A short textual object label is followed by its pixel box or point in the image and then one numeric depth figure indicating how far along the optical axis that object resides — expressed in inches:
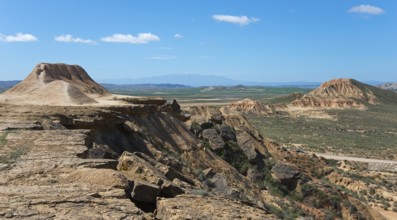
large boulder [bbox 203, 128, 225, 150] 1015.3
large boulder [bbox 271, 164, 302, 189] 952.9
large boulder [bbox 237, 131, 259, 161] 1040.8
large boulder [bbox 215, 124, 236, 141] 1085.1
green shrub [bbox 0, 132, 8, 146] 482.9
